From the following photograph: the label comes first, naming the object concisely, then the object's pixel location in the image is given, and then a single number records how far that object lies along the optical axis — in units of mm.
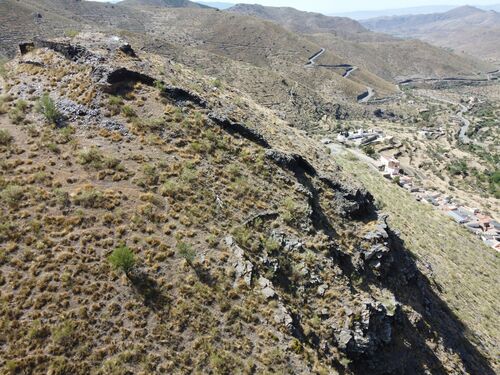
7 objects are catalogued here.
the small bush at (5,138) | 18598
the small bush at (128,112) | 21406
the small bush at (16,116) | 20094
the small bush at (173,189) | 18031
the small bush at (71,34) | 27566
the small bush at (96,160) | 18205
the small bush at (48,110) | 20062
